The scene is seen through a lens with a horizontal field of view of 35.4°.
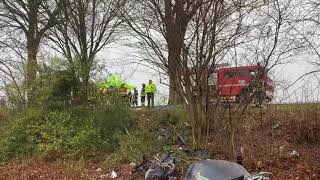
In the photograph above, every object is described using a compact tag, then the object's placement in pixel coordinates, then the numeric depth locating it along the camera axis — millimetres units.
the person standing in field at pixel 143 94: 23848
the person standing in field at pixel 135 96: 22605
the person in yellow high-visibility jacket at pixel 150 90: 21781
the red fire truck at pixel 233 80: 11727
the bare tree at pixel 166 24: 11312
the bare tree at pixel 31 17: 21297
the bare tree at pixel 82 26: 19766
